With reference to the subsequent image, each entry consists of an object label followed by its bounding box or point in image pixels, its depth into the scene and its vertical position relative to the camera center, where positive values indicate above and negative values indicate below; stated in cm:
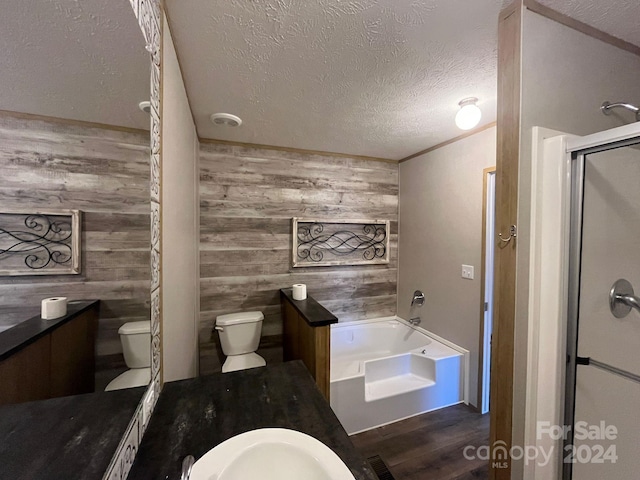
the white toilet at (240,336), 222 -93
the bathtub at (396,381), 194 -126
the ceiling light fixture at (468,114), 165 +82
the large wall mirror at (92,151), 40 +17
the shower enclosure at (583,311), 106 -32
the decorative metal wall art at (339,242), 268 -7
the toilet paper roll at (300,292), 231 -53
